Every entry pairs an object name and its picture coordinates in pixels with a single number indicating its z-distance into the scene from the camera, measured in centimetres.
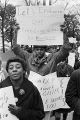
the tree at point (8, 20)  2047
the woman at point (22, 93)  200
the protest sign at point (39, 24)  286
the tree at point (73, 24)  2547
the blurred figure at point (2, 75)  318
